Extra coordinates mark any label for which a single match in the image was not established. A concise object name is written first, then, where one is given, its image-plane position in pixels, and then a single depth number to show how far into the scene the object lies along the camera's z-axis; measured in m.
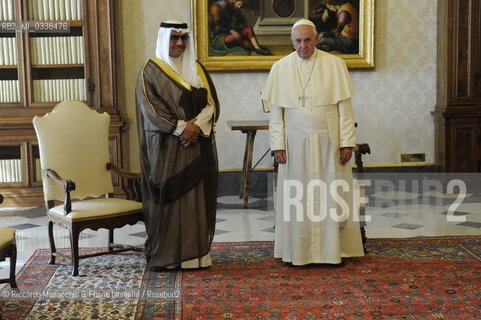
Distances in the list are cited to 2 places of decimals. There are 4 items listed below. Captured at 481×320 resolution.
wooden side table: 7.13
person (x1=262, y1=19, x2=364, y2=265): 4.88
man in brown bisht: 4.81
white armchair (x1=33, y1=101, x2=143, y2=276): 4.82
